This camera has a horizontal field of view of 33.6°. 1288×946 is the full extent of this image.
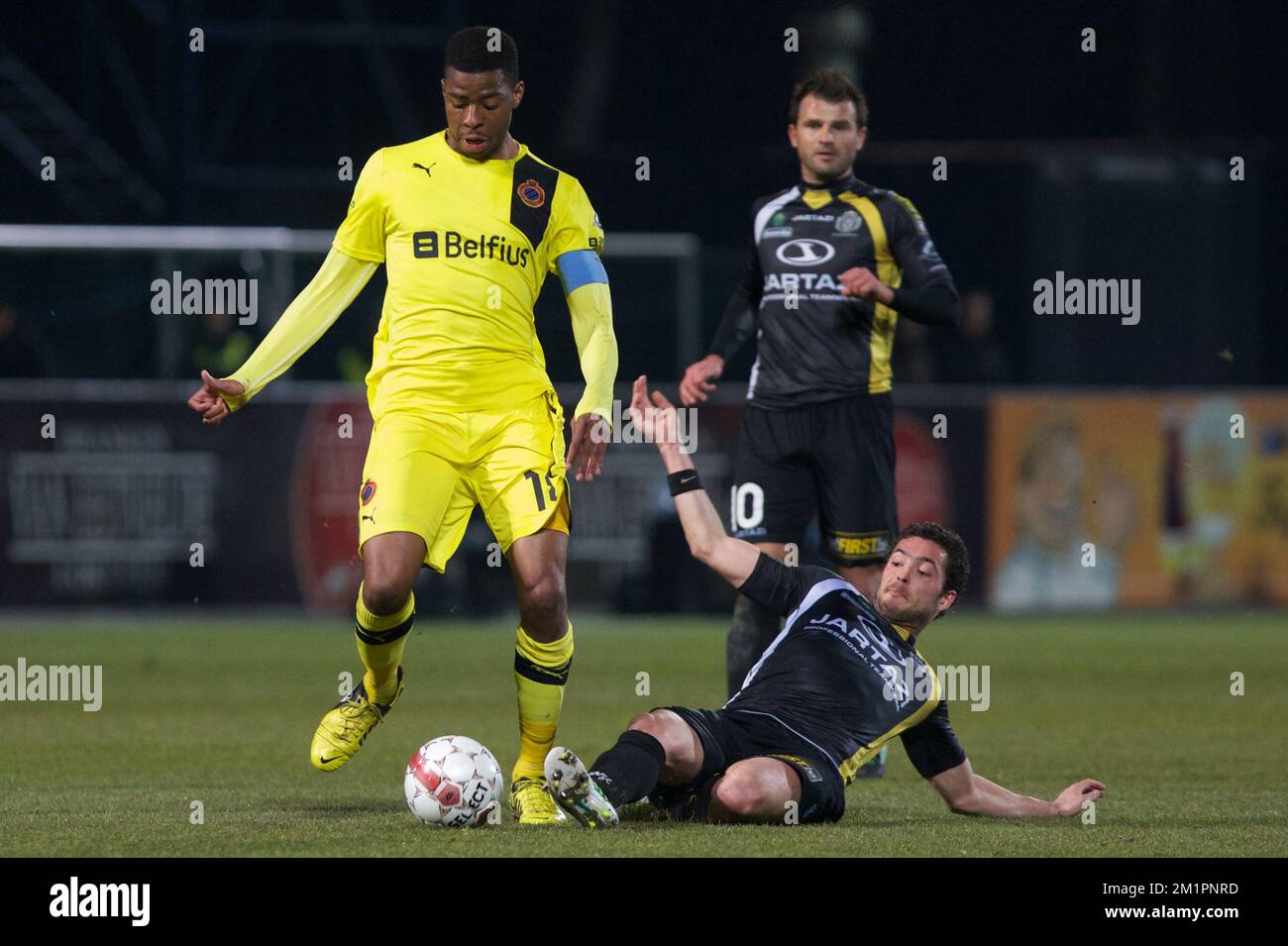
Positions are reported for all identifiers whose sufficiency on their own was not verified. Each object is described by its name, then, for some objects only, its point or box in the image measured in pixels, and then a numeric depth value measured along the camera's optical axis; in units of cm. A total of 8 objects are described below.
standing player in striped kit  808
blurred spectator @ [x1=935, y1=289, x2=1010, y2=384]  1866
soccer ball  616
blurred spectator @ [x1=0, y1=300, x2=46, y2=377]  1675
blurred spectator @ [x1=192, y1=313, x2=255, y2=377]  1661
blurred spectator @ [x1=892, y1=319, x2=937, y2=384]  1900
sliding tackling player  631
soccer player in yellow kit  663
